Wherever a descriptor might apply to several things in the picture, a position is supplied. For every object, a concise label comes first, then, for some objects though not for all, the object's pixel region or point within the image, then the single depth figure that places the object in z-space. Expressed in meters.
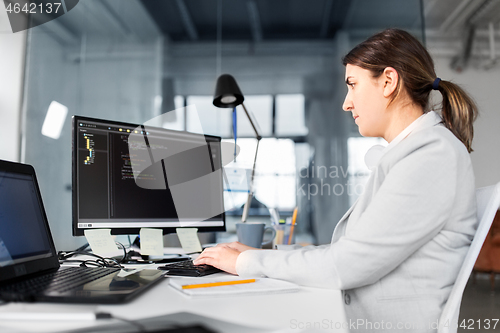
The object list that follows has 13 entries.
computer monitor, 1.02
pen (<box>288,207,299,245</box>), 1.38
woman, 0.66
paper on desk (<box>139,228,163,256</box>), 1.08
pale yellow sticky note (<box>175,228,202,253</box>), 1.17
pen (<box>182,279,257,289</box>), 0.63
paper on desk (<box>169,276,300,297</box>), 0.60
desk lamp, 1.46
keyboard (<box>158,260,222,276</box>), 0.80
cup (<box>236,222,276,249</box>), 1.25
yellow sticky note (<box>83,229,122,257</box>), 0.98
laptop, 0.56
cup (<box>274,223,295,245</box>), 1.38
